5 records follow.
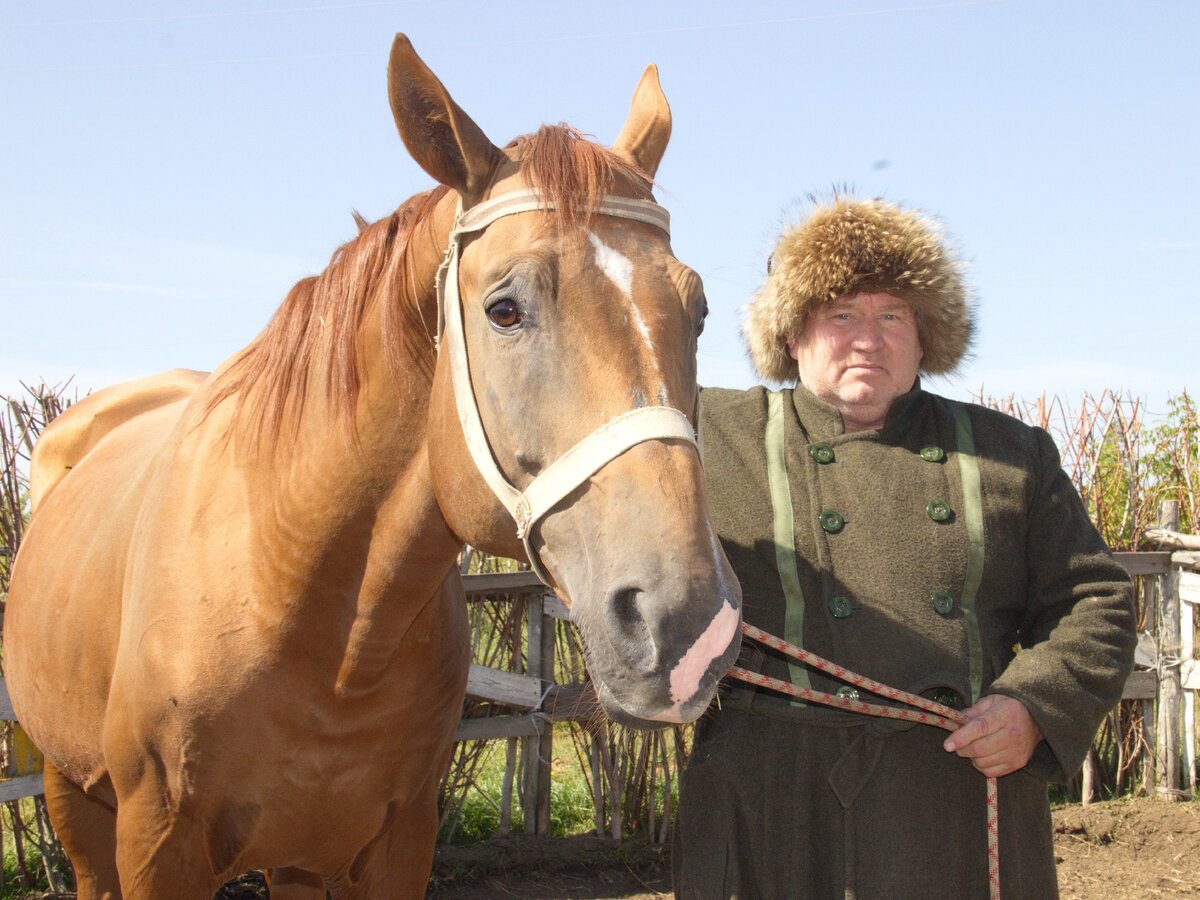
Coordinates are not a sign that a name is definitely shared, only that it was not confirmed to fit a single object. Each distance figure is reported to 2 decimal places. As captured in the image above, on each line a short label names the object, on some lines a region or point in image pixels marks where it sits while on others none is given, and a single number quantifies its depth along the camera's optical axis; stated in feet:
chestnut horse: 5.25
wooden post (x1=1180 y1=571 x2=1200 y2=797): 21.86
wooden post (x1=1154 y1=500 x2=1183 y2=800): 21.79
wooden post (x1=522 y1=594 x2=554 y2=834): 17.80
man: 7.36
